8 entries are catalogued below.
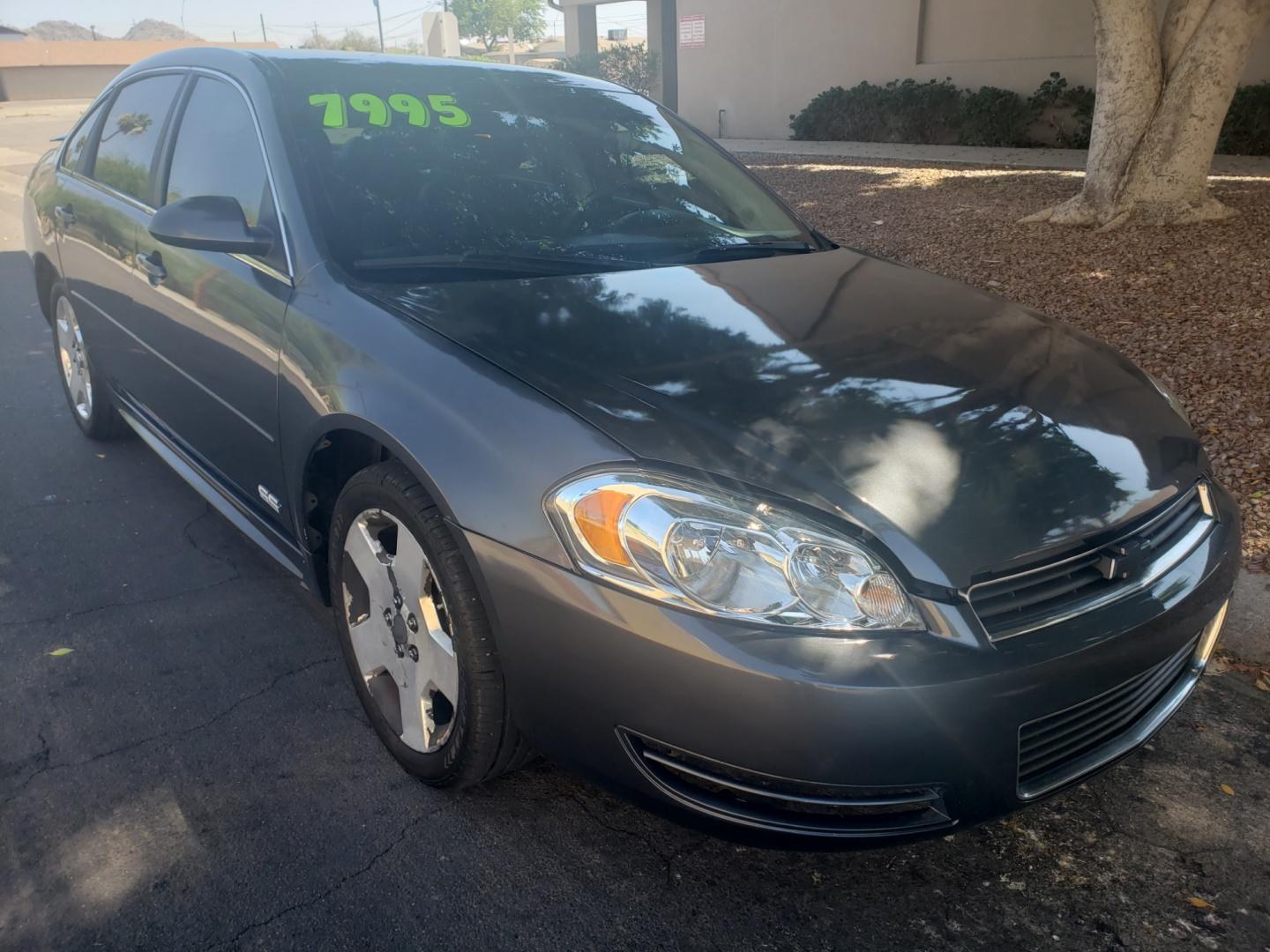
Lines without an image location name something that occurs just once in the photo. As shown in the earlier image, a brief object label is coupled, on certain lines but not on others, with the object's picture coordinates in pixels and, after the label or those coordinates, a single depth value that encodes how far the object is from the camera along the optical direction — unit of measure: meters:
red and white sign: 19.48
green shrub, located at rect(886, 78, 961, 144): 15.65
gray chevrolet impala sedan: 1.92
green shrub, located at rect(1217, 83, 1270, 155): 12.65
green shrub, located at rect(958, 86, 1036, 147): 14.99
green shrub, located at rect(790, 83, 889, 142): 16.53
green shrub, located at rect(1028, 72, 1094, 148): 14.28
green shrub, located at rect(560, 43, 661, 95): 23.75
